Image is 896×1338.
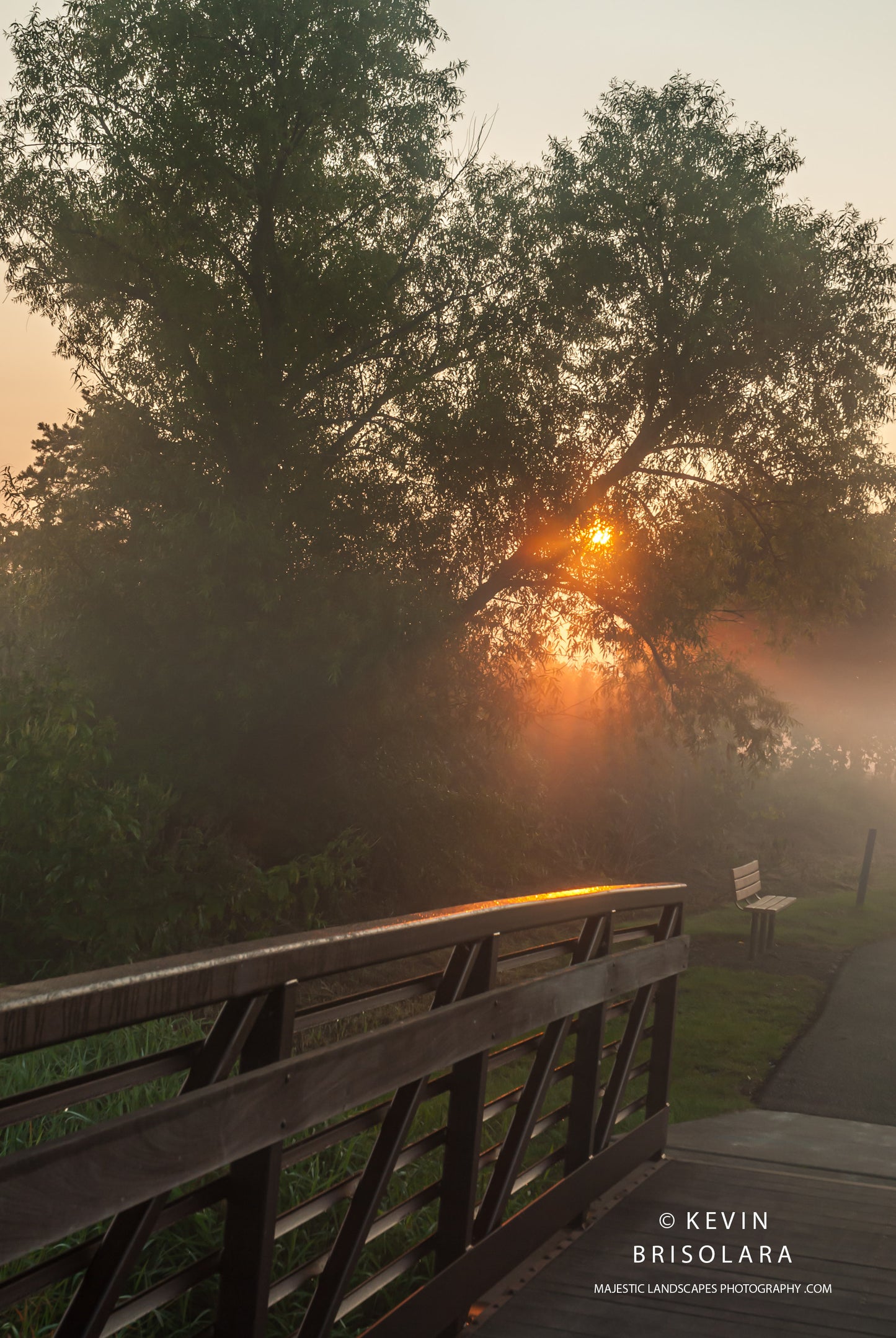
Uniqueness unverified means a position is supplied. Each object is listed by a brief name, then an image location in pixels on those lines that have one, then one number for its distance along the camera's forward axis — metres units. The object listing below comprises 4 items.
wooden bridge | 1.80
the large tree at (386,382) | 13.27
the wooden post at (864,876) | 19.03
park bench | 13.47
